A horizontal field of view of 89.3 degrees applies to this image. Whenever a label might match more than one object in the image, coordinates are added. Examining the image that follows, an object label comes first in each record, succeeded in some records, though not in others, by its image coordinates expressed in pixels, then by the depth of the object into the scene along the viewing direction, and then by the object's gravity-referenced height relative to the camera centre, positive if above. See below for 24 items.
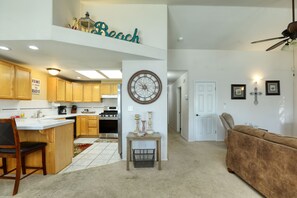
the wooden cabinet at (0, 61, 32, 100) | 2.89 +0.40
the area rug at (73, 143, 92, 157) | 3.85 -1.32
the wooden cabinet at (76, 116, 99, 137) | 5.47 -0.93
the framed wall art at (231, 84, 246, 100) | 4.98 +0.30
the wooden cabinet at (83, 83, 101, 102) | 5.85 +0.29
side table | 2.79 -0.72
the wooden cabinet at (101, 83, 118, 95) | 5.88 +0.49
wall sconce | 4.99 +0.24
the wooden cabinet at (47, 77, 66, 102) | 4.75 +0.37
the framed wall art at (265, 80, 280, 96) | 5.02 +0.44
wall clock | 3.23 +0.29
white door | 4.98 -0.39
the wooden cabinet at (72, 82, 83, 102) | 5.75 +0.33
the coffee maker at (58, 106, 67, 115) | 5.29 -0.34
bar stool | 2.09 -0.62
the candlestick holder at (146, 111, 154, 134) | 3.15 -0.48
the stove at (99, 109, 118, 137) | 5.34 -0.88
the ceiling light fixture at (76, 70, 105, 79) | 4.54 +0.87
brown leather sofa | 1.63 -0.79
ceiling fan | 2.56 +1.20
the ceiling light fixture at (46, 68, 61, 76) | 3.80 +0.77
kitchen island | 2.65 -0.78
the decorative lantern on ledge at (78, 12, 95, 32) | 2.73 +1.40
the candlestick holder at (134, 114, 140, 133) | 3.09 -0.42
